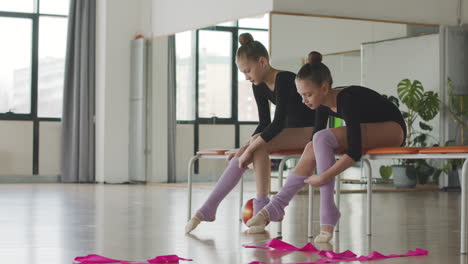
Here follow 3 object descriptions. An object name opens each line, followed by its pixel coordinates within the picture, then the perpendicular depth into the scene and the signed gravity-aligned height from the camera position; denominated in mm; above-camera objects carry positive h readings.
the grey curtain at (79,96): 8508 +515
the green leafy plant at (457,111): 7479 +329
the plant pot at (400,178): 7348 -343
